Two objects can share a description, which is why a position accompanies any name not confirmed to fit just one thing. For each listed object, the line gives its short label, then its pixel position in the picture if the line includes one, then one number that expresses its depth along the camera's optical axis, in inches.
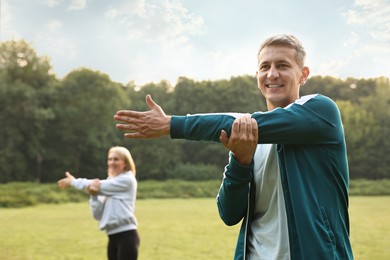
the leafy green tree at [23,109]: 1717.5
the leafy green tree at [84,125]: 1847.9
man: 77.5
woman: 232.4
